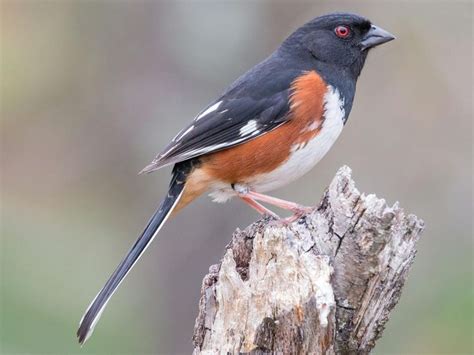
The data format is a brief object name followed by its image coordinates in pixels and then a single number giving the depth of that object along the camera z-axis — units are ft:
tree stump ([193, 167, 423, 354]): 19.01
